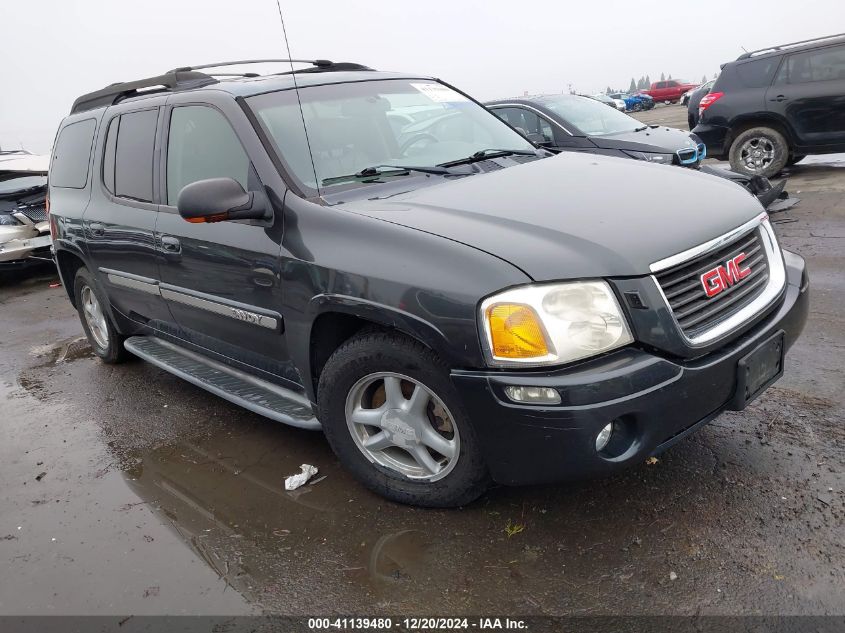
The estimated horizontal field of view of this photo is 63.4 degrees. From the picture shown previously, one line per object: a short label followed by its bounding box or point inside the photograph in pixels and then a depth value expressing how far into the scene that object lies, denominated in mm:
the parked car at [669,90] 46625
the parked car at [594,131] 7828
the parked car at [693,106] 11672
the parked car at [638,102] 44312
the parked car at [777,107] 8820
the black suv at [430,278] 2240
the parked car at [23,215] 8094
